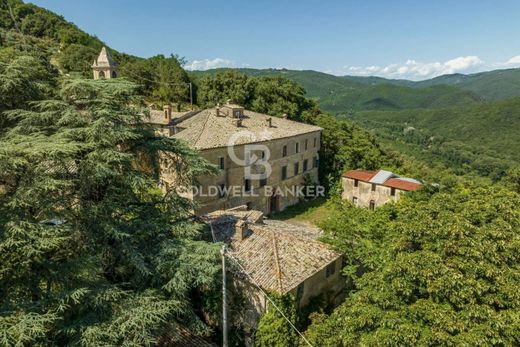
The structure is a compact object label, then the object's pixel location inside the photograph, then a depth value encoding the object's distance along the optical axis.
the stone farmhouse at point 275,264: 14.95
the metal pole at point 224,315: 10.60
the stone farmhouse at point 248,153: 28.84
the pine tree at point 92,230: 10.93
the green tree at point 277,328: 14.07
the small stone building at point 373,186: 32.19
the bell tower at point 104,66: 43.78
